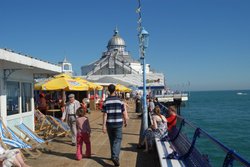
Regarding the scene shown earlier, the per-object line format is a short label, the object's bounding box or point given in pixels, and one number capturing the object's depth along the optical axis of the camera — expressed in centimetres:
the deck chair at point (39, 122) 818
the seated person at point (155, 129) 587
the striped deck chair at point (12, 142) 503
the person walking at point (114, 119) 502
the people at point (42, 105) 1163
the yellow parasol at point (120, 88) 2190
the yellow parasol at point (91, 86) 1371
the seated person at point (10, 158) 402
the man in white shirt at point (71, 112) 685
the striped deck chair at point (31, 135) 584
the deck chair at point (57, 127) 750
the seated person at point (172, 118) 626
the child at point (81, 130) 548
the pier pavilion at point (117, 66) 5469
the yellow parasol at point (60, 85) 1017
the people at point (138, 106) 1612
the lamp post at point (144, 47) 764
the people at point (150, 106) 1140
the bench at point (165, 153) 438
